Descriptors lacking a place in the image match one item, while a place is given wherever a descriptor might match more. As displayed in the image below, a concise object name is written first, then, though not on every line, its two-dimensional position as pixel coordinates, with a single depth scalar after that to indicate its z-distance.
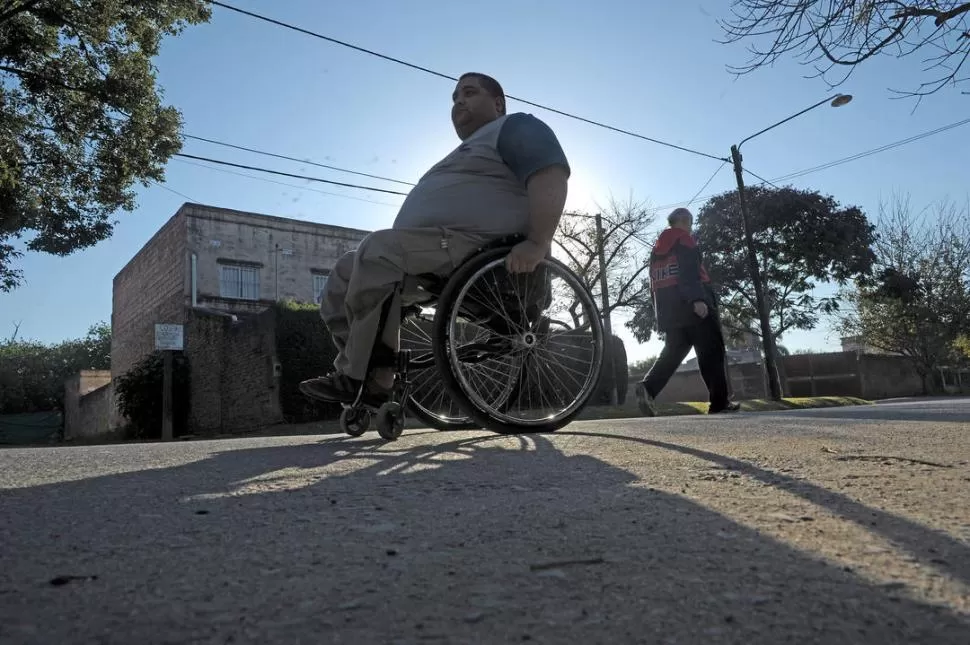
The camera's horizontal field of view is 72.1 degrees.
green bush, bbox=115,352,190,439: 17.86
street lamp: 15.88
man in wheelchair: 2.71
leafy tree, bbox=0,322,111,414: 42.03
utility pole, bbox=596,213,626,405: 20.53
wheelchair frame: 2.68
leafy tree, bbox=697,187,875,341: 24.61
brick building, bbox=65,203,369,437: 16.48
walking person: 5.39
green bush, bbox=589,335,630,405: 14.92
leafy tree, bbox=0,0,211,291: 11.90
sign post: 13.10
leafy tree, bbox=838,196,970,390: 26.83
